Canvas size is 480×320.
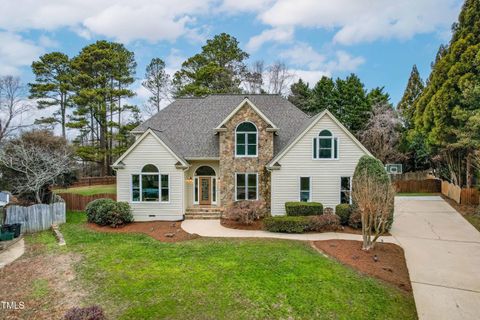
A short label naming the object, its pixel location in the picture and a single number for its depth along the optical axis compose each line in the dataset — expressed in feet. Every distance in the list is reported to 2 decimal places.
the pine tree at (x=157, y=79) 133.08
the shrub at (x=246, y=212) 48.88
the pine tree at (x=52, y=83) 115.44
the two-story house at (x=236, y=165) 53.83
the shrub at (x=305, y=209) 49.78
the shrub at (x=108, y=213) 48.80
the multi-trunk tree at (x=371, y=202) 34.12
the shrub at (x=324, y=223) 45.44
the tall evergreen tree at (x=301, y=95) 117.19
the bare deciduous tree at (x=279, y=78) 133.90
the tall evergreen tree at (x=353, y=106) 109.91
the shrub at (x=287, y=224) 45.24
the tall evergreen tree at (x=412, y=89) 138.00
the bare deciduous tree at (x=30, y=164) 52.26
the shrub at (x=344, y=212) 48.70
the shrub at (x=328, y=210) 52.24
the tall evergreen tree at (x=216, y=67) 125.39
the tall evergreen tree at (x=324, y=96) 112.16
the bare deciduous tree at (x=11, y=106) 82.12
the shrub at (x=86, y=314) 18.92
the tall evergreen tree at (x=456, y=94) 59.52
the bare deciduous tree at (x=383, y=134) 102.12
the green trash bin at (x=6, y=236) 41.52
